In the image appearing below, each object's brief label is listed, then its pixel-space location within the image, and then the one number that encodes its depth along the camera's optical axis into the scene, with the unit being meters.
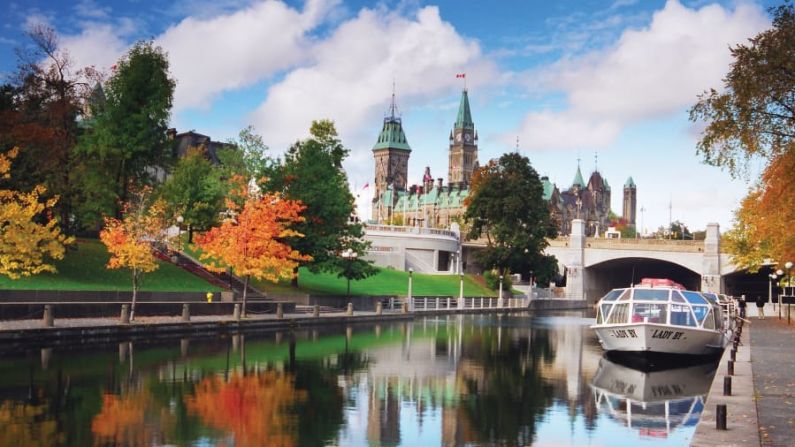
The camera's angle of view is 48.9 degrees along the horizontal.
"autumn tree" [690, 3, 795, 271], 28.28
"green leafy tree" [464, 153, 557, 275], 90.06
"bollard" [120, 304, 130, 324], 36.31
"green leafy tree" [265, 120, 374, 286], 58.84
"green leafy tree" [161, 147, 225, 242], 66.56
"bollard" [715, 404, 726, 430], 15.16
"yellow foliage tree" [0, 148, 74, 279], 36.22
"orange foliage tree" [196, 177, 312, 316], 47.91
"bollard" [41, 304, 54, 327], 32.41
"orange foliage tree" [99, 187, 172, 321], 40.62
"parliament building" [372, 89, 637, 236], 191.70
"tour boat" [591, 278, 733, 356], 31.66
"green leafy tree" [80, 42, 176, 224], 55.44
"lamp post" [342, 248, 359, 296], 58.94
